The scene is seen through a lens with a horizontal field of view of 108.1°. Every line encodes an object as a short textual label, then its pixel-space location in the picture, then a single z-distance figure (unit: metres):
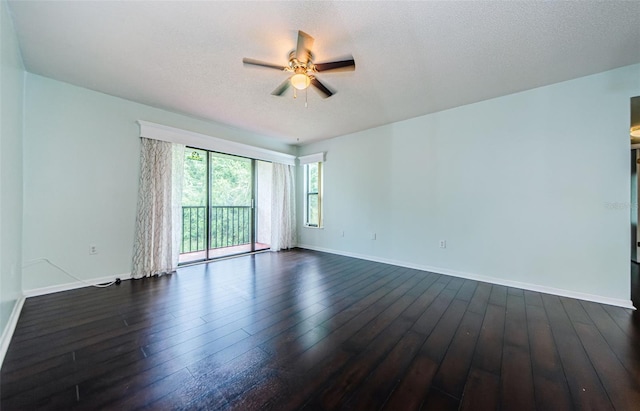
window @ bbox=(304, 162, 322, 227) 5.46
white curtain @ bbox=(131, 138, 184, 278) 3.35
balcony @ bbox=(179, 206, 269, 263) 4.46
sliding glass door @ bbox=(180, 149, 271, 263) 4.27
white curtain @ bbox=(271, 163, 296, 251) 5.23
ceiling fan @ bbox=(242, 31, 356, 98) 1.91
